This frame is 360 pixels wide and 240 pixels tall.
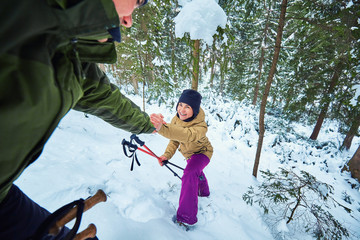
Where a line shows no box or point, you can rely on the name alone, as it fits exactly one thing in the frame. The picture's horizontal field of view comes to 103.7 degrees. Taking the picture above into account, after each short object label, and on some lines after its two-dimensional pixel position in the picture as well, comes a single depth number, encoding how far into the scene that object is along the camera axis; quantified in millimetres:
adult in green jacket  435
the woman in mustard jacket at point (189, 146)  1995
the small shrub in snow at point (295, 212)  2590
